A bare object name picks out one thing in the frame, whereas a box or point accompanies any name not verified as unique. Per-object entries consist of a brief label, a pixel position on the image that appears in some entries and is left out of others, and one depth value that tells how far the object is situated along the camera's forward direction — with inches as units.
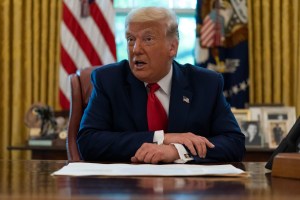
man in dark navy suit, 103.3
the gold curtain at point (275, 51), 198.5
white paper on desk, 67.5
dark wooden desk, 49.6
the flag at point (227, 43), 197.8
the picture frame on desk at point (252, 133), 163.2
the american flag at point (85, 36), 197.3
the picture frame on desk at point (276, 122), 169.9
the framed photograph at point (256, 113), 176.6
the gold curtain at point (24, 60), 198.5
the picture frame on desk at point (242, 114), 175.3
